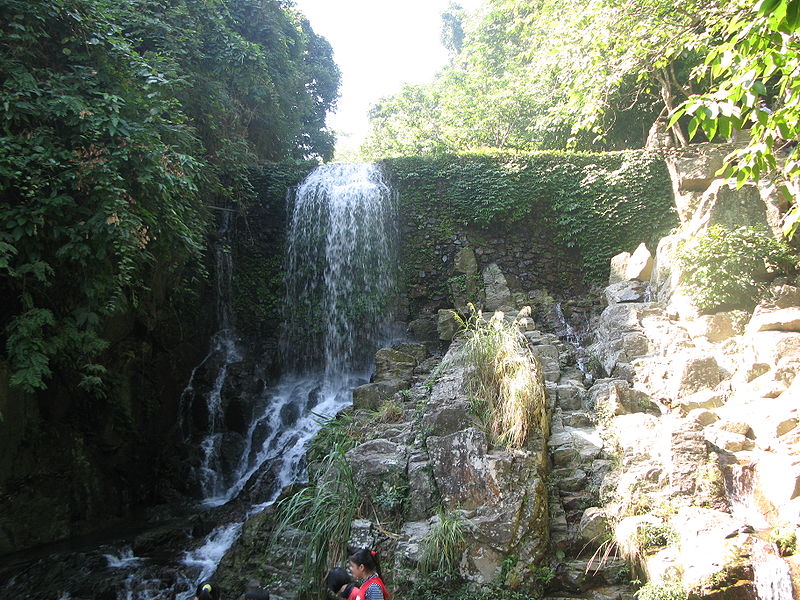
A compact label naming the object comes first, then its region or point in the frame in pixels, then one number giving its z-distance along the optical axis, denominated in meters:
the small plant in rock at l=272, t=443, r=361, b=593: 4.36
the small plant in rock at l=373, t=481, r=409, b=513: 4.43
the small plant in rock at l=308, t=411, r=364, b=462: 5.63
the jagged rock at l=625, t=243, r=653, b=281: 8.61
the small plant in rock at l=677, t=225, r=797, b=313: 6.79
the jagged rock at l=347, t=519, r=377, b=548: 4.23
